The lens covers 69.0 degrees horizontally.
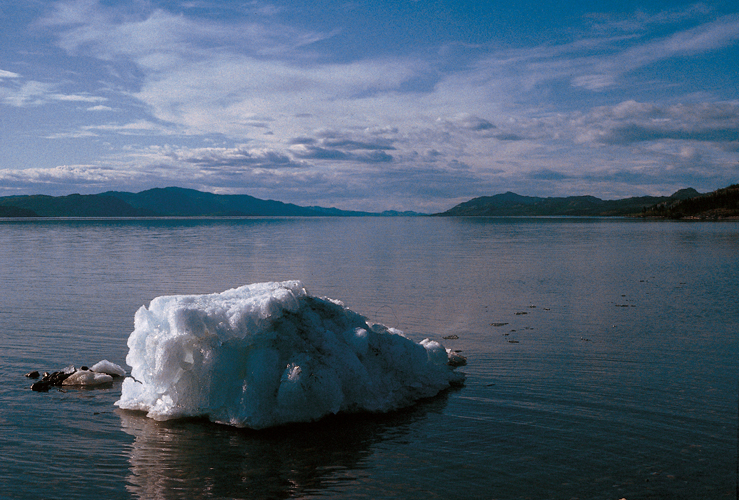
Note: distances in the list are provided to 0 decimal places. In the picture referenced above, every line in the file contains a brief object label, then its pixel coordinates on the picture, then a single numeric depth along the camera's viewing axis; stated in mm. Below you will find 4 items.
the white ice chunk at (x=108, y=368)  15688
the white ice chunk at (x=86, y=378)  14945
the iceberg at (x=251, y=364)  12398
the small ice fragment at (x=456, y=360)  16766
